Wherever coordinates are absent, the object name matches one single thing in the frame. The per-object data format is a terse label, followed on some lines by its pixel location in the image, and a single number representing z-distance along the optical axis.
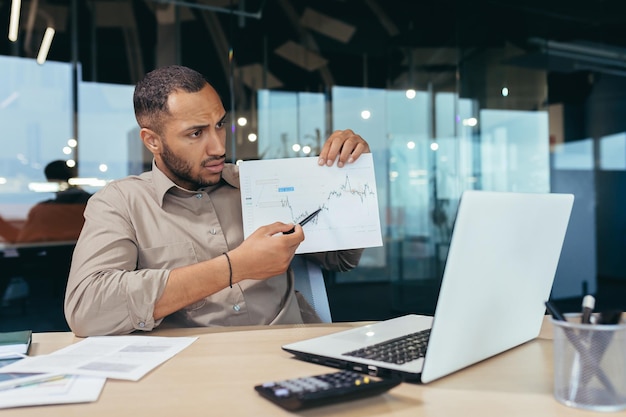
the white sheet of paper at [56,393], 0.81
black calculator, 0.76
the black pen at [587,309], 0.77
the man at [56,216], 3.91
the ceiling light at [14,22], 3.92
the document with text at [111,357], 0.96
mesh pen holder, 0.74
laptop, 0.79
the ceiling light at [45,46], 3.97
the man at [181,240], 1.32
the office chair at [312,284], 1.75
